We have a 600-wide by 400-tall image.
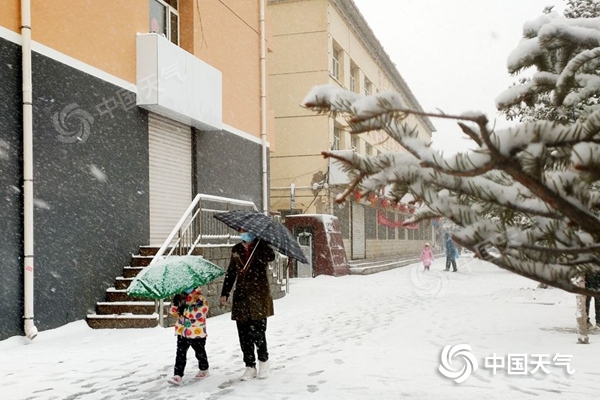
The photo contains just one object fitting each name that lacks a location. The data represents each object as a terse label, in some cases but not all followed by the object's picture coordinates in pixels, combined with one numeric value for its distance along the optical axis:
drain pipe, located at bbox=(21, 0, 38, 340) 8.48
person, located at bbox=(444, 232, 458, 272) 24.42
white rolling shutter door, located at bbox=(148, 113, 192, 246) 12.20
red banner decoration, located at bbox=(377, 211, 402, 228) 32.25
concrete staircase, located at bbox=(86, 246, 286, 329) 9.50
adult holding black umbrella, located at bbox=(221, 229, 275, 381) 6.00
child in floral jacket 5.91
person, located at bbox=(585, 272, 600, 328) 8.00
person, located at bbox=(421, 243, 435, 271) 25.02
